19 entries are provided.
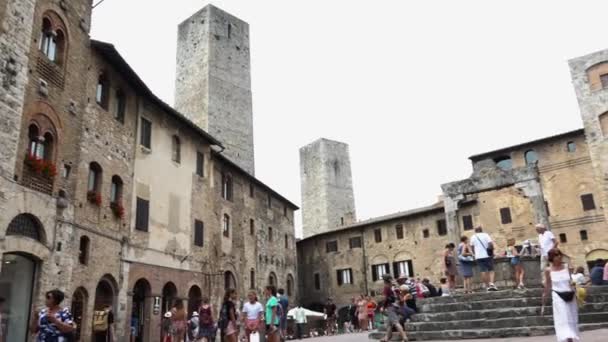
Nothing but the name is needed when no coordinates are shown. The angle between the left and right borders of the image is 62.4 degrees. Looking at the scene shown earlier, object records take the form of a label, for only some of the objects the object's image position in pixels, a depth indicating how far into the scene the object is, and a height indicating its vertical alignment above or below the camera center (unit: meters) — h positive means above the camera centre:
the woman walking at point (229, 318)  11.20 -0.04
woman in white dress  6.49 -0.05
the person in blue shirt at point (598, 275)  14.24 +0.56
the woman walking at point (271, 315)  11.58 -0.01
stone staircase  10.02 -0.31
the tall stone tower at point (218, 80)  36.47 +17.40
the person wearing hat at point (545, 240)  10.82 +1.21
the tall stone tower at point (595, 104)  28.80 +10.90
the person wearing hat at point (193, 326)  16.79 -0.25
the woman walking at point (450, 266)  13.77 +1.04
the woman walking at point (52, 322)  6.28 +0.05
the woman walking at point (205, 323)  11.82 -0.11
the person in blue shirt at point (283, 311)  13.25 +0.06
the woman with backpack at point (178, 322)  11.68 -0.06
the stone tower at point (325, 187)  51.53 +12.68
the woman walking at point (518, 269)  12.74 +0.81
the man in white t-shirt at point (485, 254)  12.62 +1.16
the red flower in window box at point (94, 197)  15.90 +3.89
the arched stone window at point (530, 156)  32.19 +8.90
